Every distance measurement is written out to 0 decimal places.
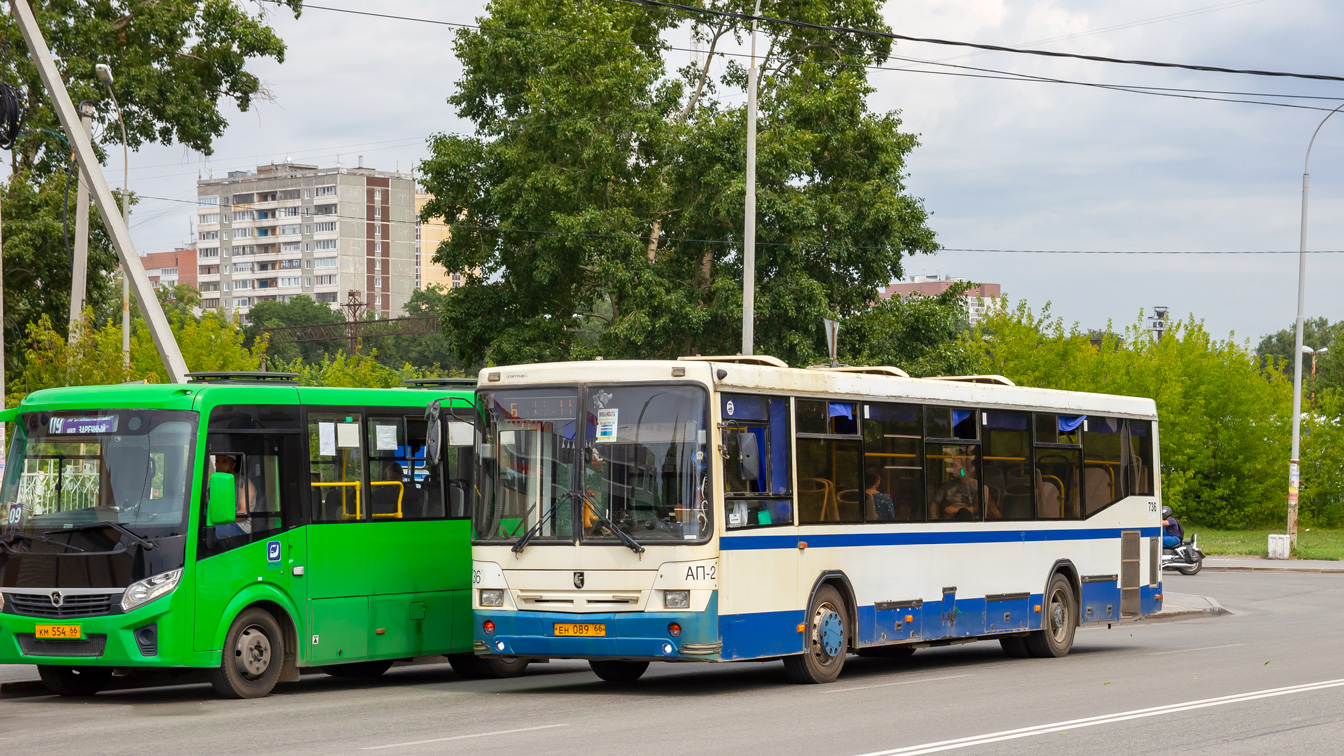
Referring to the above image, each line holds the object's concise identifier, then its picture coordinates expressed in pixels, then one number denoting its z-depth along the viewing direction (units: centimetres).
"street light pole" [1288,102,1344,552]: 4166
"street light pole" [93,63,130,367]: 3605
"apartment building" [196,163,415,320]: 17800
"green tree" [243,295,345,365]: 12700
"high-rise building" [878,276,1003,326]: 17725
